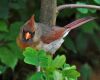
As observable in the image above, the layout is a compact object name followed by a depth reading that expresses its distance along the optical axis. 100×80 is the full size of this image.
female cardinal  4.93
